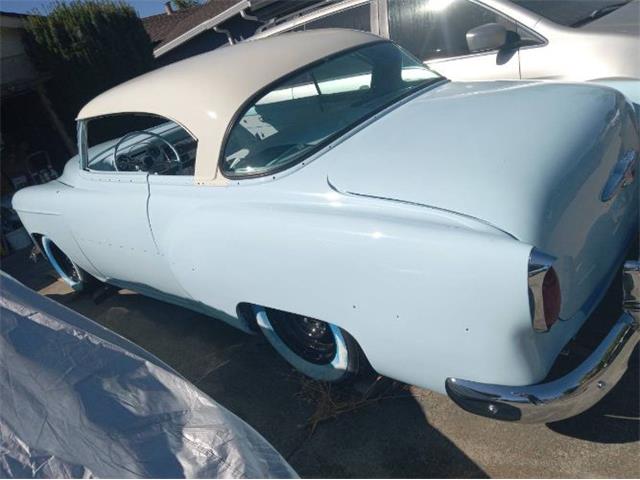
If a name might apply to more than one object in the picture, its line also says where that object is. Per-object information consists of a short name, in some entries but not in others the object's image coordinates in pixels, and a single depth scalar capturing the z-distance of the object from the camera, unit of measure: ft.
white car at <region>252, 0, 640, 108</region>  11.36
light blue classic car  5.75
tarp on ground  4.51
